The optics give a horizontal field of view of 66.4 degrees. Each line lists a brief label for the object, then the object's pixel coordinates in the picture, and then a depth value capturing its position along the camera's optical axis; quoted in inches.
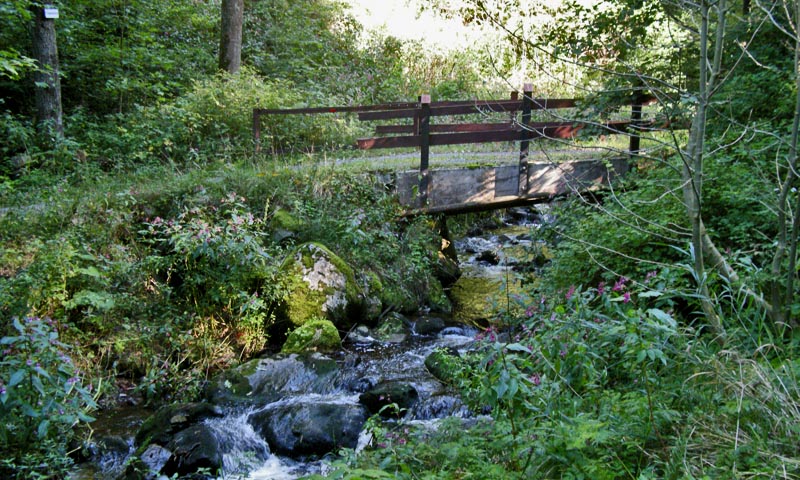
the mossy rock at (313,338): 290.8
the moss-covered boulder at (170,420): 218.8
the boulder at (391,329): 318.7
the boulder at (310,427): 218.2
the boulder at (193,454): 202.8
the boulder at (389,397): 238.7
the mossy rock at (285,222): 340.8
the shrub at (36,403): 178.9
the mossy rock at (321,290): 304.5
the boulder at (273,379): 252.4
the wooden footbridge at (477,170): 379.2
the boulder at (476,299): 340.2
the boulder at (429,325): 330.6
